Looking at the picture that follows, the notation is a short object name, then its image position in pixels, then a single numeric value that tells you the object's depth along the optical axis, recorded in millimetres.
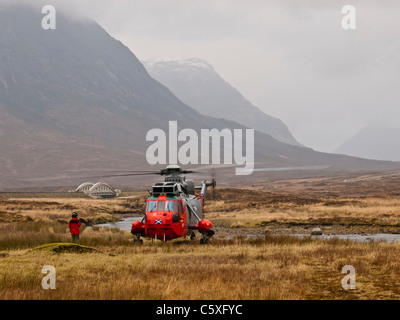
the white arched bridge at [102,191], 125262
